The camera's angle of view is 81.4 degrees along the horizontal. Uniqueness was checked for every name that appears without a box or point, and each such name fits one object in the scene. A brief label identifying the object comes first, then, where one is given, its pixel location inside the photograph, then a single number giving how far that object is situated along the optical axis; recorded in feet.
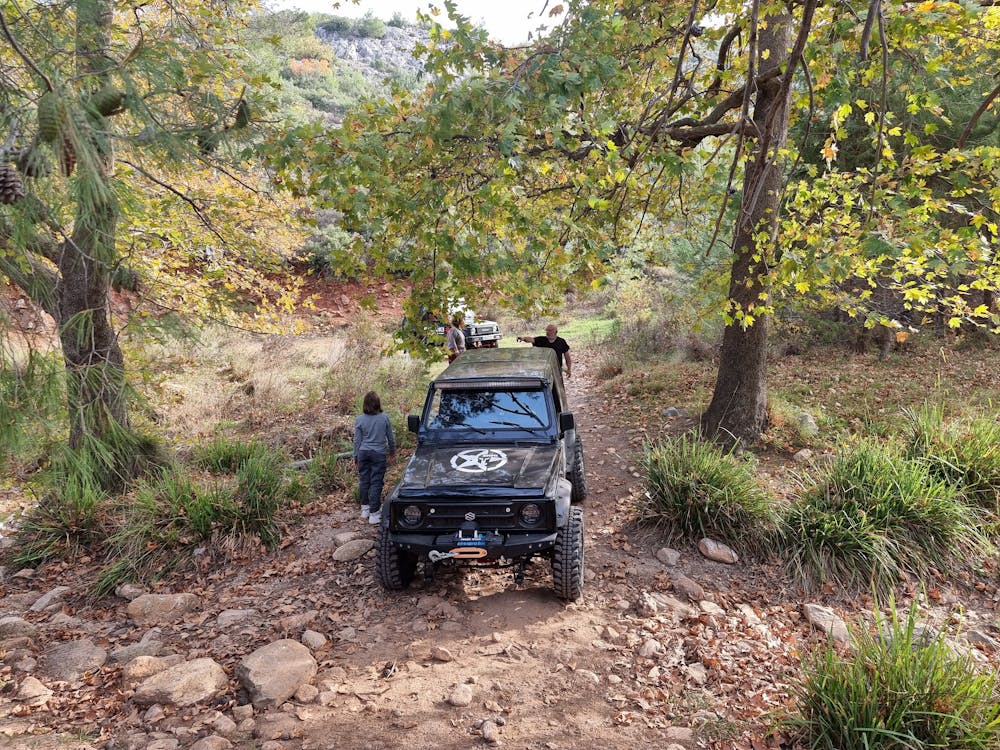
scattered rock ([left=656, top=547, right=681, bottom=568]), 18.40
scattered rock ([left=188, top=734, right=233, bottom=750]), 10.94
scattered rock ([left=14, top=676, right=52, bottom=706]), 12.80
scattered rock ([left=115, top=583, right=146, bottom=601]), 18.21
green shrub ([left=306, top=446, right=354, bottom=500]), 25.77
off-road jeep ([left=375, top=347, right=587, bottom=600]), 15.21
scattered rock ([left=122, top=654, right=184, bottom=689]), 13.48
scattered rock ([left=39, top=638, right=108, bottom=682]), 14.05
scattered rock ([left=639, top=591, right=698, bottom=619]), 15.81
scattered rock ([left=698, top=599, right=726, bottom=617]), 15.98
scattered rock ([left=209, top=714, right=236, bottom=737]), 11.55
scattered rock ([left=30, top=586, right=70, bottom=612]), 17.84
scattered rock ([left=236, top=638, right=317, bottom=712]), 12.44
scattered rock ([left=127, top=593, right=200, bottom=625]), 17.02
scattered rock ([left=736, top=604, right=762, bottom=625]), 15.74
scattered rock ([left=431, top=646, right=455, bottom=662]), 13.65
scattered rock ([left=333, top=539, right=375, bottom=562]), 19.72
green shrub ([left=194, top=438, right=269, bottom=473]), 26.04
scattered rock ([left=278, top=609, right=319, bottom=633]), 15.70
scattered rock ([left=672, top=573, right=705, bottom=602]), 16.76
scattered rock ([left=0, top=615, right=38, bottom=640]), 15.83
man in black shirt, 31.14
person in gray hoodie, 21.36
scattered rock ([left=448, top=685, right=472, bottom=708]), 12.03
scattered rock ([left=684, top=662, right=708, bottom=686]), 12.98
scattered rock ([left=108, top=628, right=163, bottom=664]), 14.74
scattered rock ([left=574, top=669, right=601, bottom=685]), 12.93
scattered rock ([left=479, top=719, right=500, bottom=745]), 11.07
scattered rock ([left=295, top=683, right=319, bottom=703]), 12.45
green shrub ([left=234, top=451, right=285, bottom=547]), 21.07
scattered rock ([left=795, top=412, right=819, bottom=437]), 27.20
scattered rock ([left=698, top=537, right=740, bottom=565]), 18.43
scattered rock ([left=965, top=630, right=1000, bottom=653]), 15.58
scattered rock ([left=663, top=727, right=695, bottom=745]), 11.04
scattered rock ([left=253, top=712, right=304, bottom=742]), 11.35
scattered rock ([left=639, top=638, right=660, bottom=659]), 13.91
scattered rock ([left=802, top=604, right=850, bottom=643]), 15.29
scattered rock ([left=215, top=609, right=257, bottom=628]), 16.38
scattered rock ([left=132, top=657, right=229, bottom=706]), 12.53
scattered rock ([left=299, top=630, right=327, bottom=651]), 14.74
